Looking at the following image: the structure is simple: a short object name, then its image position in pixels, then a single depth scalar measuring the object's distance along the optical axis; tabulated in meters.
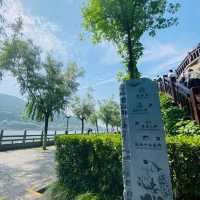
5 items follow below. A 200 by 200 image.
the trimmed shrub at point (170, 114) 6.20
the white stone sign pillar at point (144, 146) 2.08
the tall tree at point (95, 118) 35.91
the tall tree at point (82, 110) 30.33
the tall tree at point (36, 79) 15.84
